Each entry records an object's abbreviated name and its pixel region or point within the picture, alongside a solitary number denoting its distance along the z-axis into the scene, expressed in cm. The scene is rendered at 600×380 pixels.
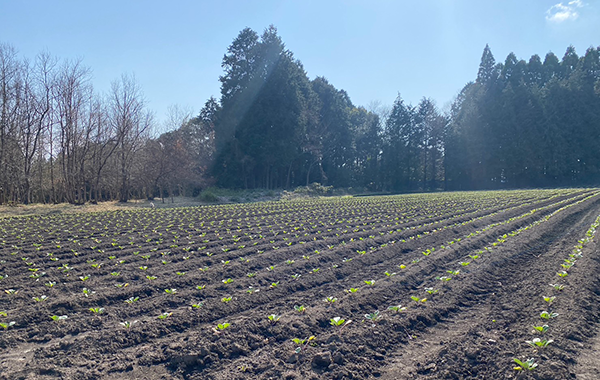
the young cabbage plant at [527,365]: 332
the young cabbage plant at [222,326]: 440
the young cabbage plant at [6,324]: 456
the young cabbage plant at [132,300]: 540
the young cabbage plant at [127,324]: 449
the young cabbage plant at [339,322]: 449
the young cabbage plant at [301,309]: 497
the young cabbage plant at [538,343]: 372
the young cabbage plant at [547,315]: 447
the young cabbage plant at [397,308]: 494
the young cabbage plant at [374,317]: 464
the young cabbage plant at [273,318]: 465
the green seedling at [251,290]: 574
